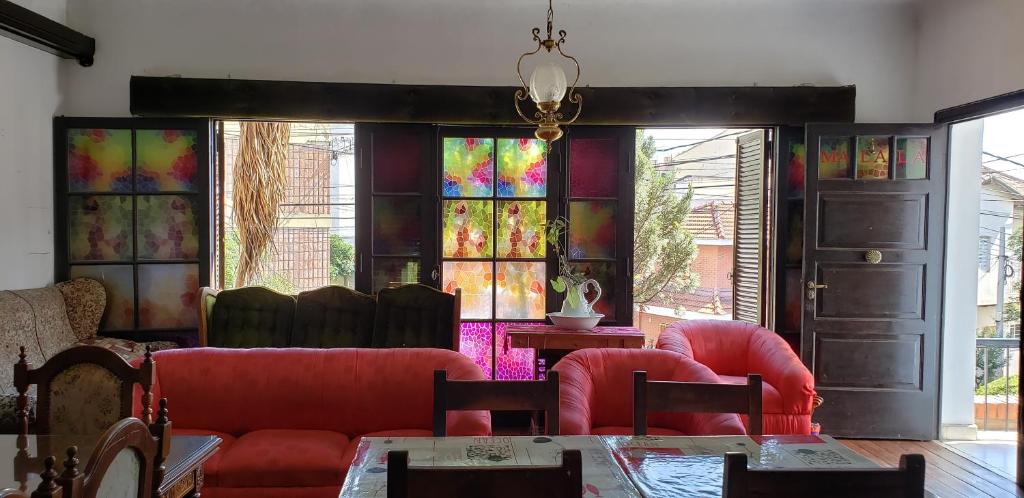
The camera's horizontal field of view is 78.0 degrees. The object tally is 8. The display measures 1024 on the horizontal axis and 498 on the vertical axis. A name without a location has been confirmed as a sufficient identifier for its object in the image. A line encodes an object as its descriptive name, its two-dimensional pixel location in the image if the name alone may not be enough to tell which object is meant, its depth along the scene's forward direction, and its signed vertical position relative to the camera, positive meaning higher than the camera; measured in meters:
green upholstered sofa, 4.23 -0.60
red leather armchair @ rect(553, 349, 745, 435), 3.12 -0.75
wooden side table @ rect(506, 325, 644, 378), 4.00 -0.67
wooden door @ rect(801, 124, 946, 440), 4.31 -0.28
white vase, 4.22 -0.50
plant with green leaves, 4.25 -0.27
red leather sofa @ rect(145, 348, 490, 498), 3.05 -0.80
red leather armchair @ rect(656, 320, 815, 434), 3.71 -0.81
